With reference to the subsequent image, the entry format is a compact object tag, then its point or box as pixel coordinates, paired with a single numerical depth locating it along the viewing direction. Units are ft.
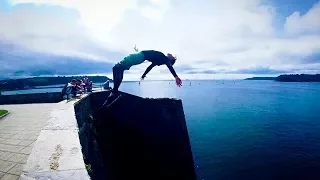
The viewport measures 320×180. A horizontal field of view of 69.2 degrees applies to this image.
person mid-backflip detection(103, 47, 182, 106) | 19.90
